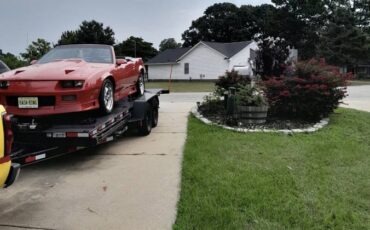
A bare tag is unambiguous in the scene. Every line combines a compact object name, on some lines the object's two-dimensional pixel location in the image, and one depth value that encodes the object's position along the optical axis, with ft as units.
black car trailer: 19.20
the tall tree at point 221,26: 238.89
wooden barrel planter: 31.63
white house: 163.94
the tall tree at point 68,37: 143.74
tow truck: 11.68
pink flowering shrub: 32.58
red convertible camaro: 20.42
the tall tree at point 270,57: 65.21
